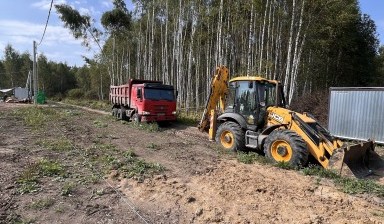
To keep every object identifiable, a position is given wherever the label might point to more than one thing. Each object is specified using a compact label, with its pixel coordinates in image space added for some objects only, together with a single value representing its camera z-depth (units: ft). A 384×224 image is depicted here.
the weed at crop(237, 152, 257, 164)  28.04
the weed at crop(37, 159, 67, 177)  22.90
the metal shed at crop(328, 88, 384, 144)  40.81
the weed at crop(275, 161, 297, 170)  25.80
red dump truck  52.01
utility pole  93.35
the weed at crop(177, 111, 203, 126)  57.36
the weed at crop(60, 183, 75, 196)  19.48
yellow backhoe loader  25.39
